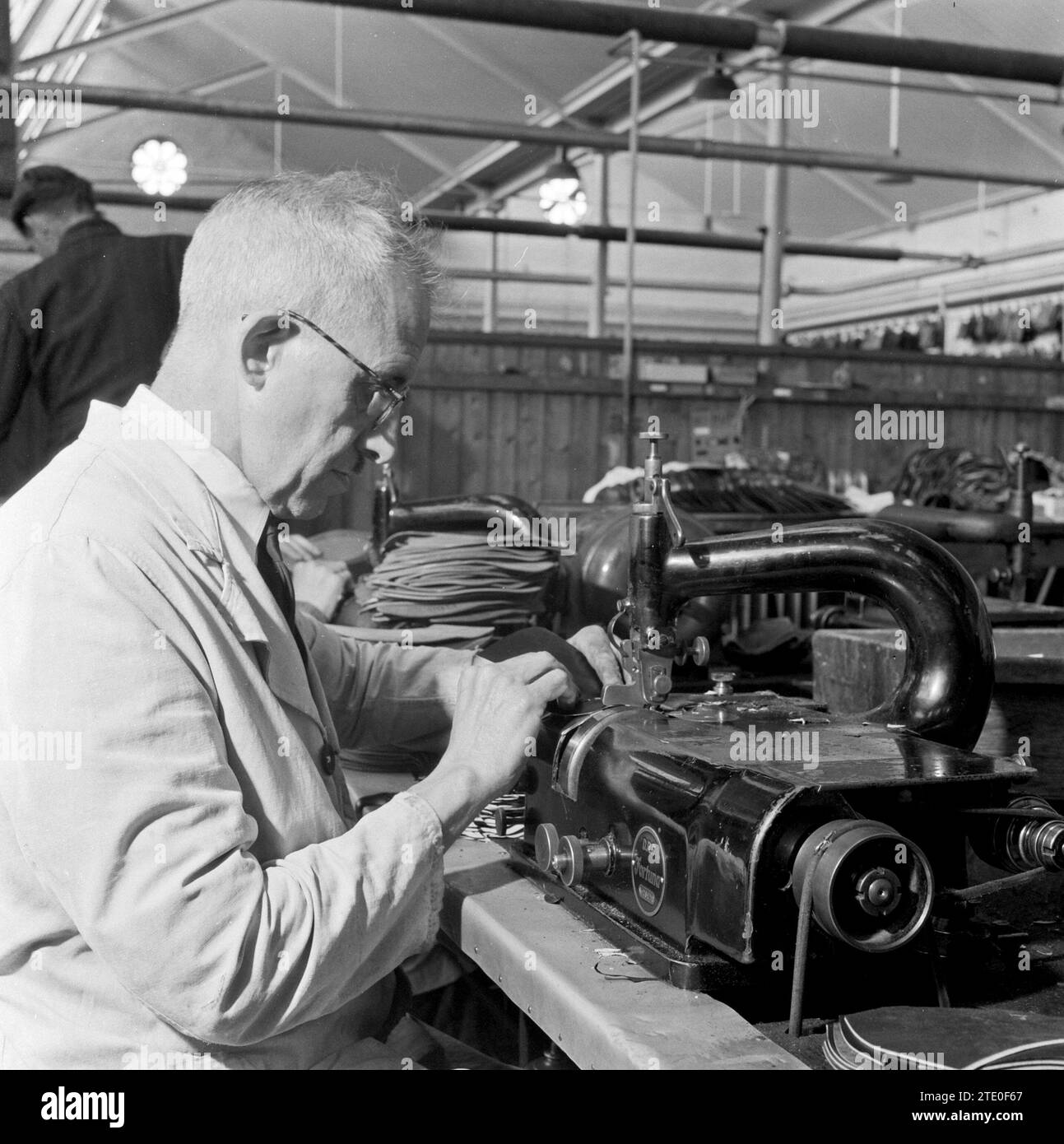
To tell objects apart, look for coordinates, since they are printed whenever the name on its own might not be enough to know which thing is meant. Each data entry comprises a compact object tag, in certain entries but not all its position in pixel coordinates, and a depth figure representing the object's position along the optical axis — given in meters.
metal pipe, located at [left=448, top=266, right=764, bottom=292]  9.26
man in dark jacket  2.95
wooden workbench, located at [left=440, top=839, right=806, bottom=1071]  0.97
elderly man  1.00
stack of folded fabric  2.16
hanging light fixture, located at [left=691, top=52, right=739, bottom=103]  5.85
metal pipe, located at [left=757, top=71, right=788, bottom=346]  6.86
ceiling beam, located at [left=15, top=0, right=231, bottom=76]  7.74
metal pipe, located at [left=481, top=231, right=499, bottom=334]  9.84
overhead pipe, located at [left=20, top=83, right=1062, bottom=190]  5.61
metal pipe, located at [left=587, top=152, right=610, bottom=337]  8.42
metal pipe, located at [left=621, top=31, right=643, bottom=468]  4.00
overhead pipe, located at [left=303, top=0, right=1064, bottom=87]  3.81
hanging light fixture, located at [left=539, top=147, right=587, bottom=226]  8.15
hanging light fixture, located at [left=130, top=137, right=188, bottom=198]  7.08
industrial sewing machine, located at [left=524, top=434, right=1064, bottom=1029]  1.00
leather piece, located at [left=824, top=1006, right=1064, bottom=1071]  0.88
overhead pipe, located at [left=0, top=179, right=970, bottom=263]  6.86
